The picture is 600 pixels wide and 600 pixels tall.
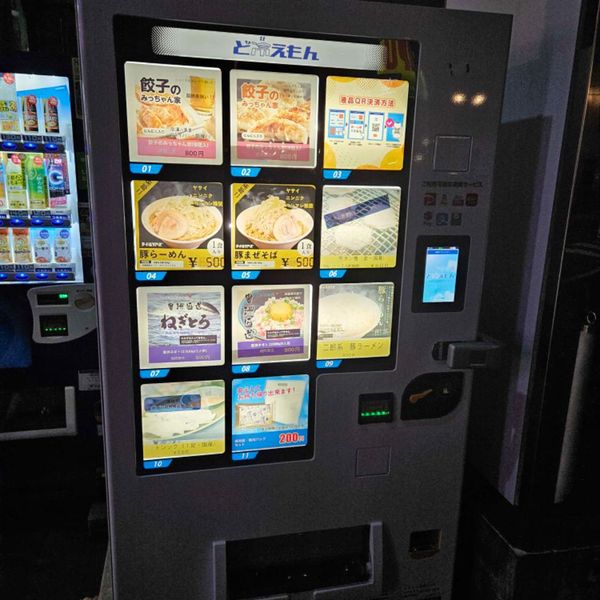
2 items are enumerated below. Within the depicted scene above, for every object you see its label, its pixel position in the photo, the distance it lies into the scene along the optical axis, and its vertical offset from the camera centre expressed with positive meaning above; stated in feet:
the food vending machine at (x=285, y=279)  3.93 -0.79
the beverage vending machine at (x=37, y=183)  6.41 -0.09
